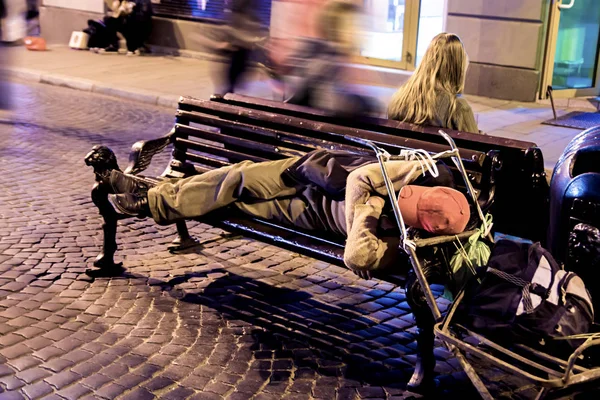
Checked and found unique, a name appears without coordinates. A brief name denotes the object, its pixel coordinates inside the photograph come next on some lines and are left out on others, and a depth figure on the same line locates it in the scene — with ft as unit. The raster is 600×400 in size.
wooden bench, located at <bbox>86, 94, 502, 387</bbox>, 12.59
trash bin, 11.98
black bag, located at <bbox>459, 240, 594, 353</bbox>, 9.98
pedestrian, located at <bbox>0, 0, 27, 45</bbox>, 22.07
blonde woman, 16.07
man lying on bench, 12.03
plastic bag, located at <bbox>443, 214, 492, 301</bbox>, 12.03
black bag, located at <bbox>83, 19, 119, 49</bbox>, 55.31
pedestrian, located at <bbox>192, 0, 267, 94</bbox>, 23.07
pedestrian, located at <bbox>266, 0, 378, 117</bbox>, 20.10
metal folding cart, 9.34
